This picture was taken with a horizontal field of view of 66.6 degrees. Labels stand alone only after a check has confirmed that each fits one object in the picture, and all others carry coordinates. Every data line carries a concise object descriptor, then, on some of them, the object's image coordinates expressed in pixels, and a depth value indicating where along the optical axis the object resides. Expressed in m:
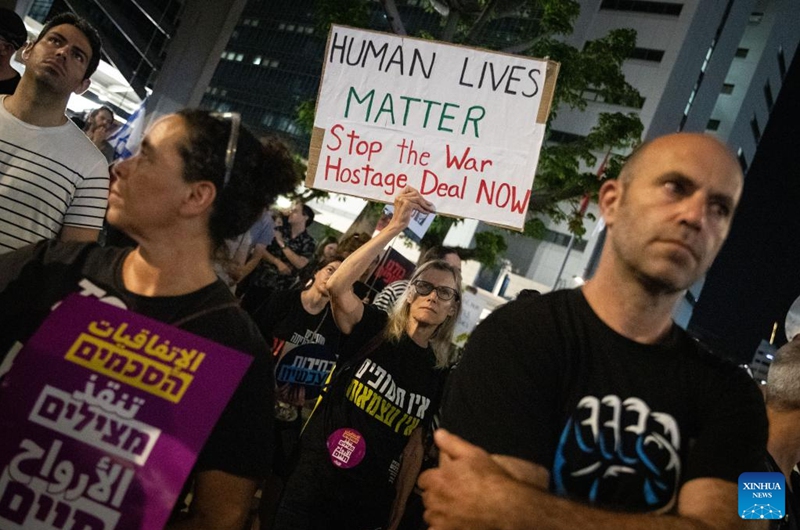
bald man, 1.41
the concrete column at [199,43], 8.62
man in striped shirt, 2.52
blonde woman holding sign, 3.05
